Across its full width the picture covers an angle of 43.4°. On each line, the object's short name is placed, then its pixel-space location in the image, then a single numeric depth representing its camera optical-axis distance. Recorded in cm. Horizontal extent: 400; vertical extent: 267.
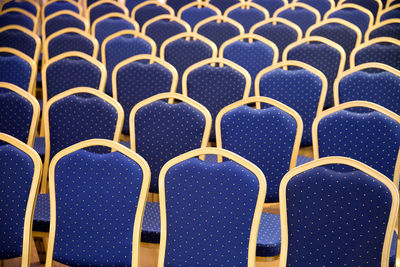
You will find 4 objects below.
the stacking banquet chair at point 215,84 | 362
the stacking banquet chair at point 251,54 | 427
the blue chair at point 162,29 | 510
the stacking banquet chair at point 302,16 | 541
